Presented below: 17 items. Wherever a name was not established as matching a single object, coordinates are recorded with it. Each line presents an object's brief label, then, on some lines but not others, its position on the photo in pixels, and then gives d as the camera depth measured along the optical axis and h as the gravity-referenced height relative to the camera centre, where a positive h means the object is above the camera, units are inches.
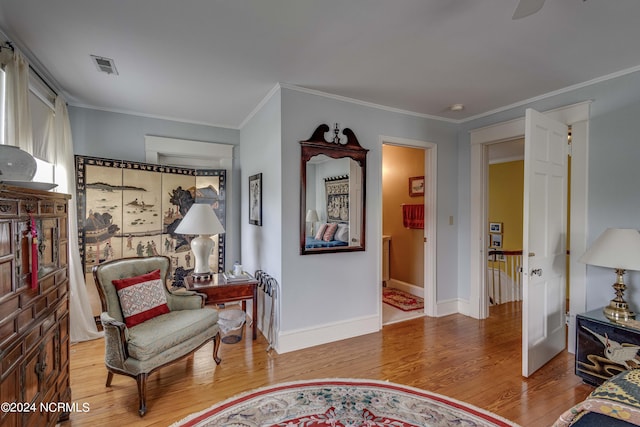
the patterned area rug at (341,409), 74.5 -53.1
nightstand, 83.4 -40.6
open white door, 93.4 -10.7
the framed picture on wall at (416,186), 180.7 +13.6
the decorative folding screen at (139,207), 129.3 +0.5
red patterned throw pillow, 89.7 -27.8
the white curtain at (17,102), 80.7 +29.4
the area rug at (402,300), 163.0 -53.3
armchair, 80.2 -35.1
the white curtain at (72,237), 116.3 -11.6
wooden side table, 113.6 -31.4
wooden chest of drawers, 48.9 -19.6
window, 101.2 +29.9
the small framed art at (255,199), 133.2 +4.2
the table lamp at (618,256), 86.8 -14.4
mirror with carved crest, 116.2 +6.4
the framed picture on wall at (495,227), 222.4 -14.2
